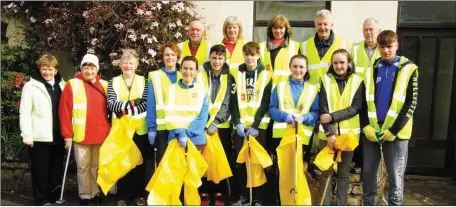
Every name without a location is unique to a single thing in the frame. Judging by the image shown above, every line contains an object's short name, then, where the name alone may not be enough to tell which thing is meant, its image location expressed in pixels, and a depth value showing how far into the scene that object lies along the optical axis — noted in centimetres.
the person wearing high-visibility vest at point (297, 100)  464
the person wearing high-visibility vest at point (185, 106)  470
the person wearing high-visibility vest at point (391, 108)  436
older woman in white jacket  502
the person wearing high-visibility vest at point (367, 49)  504
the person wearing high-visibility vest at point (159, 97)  479
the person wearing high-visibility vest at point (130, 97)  496
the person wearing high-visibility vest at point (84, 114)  503
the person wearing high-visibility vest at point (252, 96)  488
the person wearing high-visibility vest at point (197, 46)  537
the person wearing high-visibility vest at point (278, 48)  510
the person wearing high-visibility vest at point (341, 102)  452
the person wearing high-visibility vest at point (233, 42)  527
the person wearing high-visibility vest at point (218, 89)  493
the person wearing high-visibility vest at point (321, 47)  503
